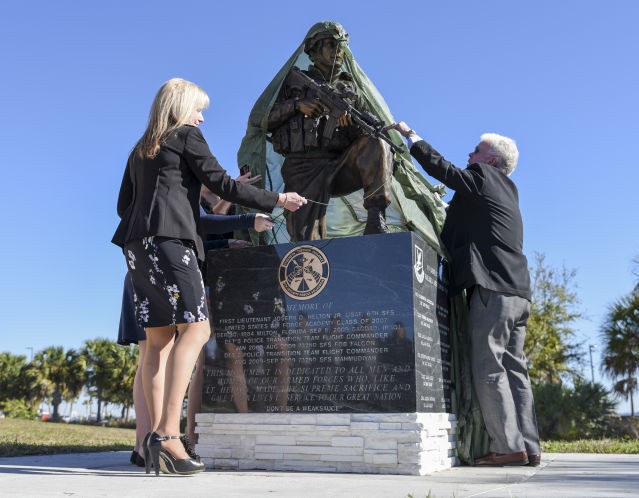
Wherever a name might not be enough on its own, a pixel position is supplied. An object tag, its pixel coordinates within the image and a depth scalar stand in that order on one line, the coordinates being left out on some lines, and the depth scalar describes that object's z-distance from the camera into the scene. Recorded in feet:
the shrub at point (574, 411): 44.27
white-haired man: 14.33
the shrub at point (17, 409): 107.24
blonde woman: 10.54
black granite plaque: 12.77
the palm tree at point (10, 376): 127.34
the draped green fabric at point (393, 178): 16.05
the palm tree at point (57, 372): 127.34
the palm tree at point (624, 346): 58.08
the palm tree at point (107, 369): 123.13
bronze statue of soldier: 15.81
